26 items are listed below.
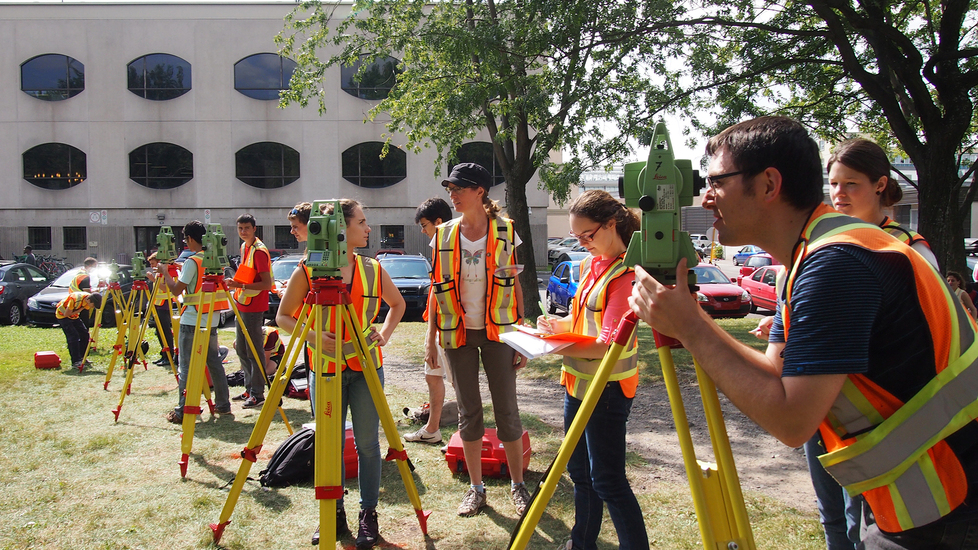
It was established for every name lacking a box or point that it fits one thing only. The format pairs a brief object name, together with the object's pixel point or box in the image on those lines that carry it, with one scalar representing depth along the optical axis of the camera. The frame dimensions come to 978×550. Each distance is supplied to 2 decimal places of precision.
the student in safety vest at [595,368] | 2.66
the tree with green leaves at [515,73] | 10.03
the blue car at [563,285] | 14.47
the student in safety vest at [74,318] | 8.97
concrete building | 27.48
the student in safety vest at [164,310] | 8.17
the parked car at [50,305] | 13.75
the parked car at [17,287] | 14.41
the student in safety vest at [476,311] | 3.81
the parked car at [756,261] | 22.55
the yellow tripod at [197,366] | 4.51
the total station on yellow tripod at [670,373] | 1.57
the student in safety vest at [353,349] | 3.46
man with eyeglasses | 1.26
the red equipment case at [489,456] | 4.43
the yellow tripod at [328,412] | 2.72
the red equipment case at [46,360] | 8.91
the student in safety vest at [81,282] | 9.35
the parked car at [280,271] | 13.72
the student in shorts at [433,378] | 5.36
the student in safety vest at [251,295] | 6.18
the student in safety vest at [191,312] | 5.92
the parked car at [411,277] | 14.13
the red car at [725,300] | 14.67
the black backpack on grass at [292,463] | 4.39
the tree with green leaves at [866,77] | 8.94
